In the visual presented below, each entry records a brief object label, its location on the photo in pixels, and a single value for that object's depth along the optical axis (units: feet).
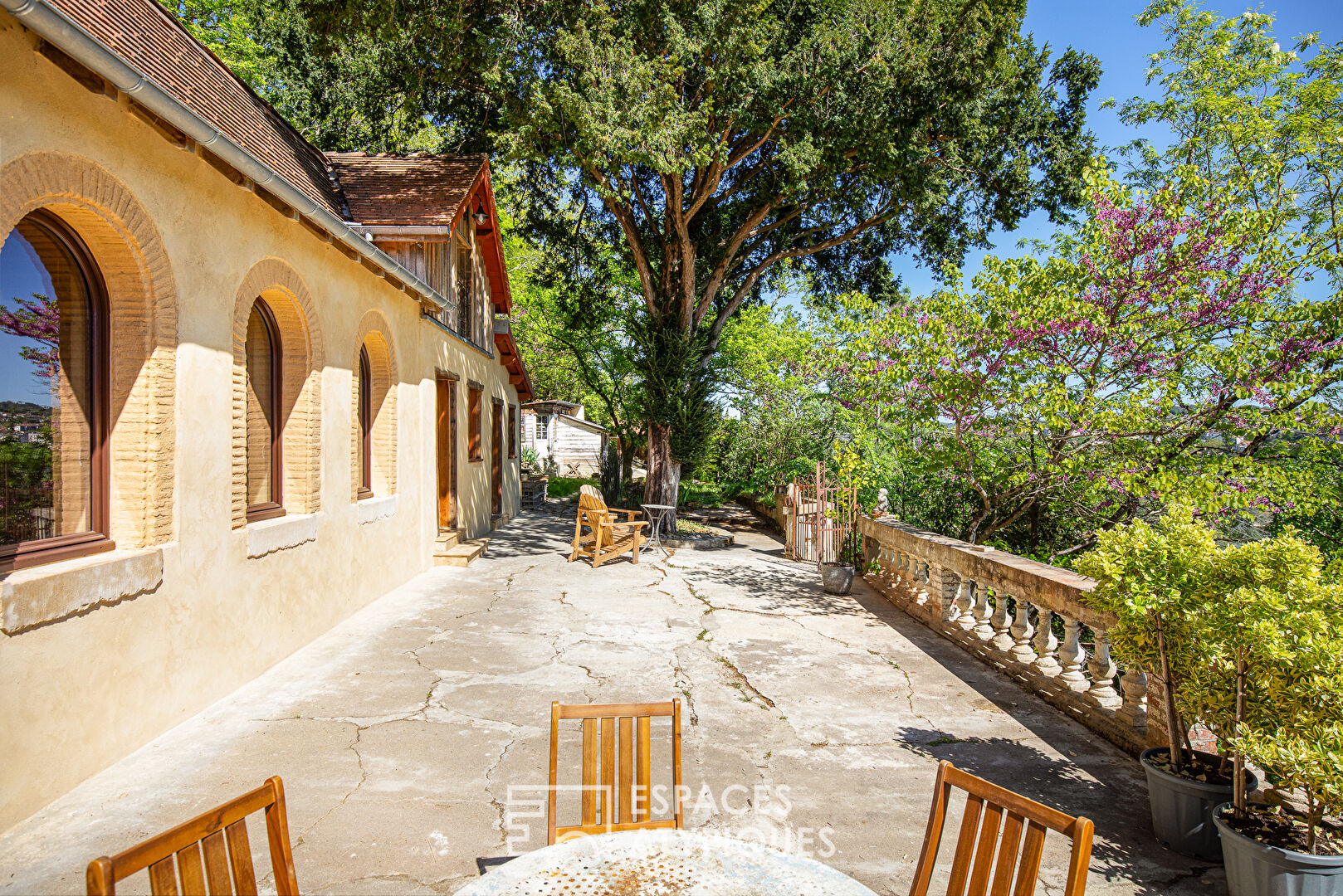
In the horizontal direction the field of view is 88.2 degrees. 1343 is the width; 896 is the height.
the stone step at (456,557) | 32.35
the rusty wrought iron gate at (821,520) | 34.04
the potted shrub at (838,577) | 27.89
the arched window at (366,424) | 26.48
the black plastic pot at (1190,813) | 9.55
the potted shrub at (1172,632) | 9.65
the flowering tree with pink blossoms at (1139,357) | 19.47
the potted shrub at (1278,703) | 7.72
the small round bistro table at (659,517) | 41.09
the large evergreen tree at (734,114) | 32.73
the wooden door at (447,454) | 35.19
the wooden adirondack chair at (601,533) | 33.35
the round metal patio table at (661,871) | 5.68
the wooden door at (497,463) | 47.21
